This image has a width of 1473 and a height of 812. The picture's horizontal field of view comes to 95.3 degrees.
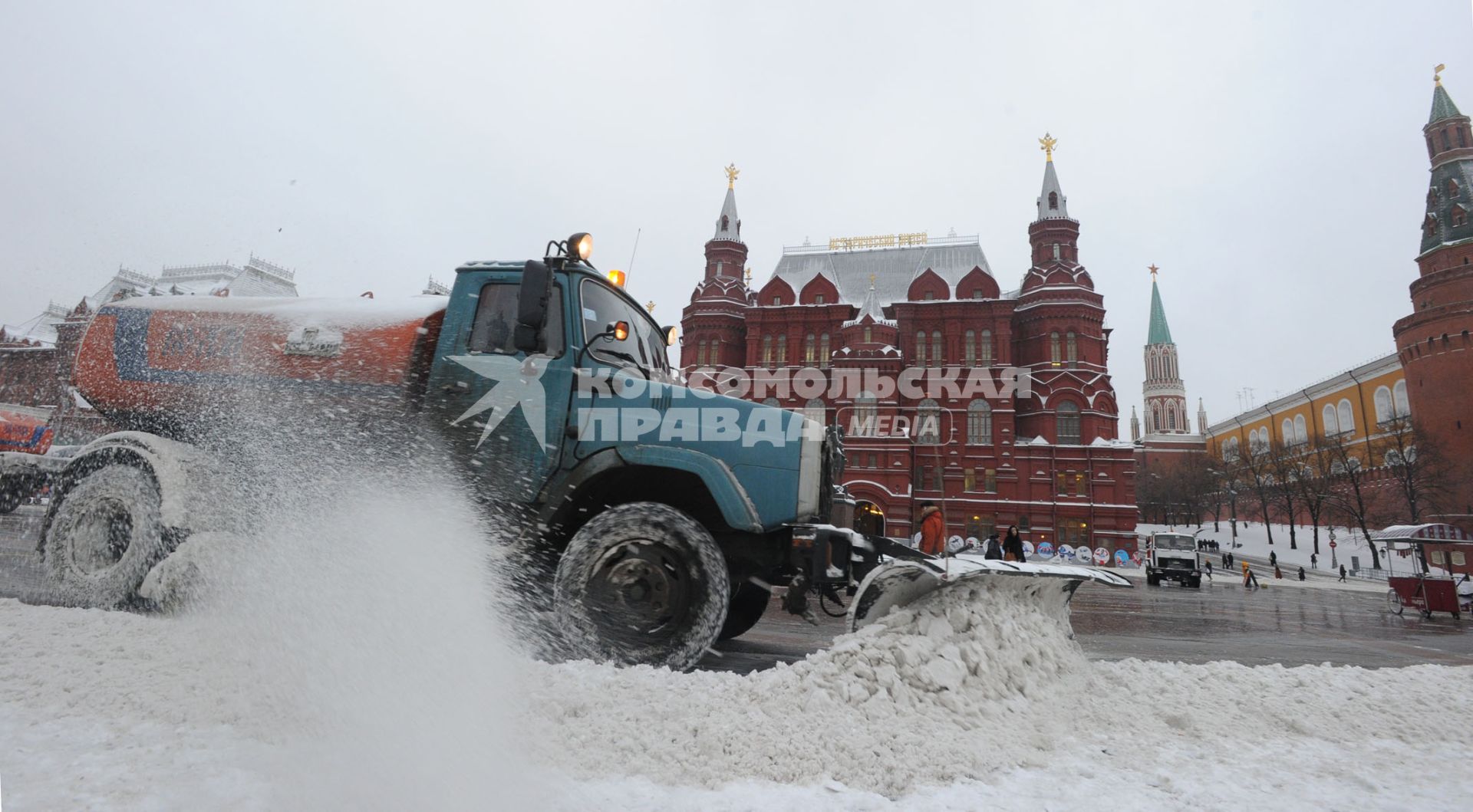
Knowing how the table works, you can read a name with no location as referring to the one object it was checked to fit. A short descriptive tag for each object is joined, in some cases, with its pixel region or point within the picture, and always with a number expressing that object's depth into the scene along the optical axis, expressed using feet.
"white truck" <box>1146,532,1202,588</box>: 81.41
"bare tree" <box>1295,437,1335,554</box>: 150.92
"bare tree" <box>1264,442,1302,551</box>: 158.51
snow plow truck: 13.25
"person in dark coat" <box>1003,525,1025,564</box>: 45.37
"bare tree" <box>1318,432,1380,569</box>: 144.66
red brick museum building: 120.37
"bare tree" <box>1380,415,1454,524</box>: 135.95
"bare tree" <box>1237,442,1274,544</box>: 173.17
